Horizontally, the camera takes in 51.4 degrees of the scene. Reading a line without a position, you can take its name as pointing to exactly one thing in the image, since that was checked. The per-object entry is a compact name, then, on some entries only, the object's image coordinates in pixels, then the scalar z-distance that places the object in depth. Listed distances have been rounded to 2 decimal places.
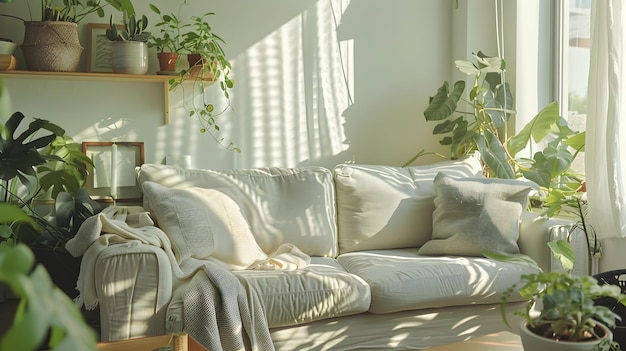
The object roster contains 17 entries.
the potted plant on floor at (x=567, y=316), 1.34
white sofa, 2.43
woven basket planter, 3.23
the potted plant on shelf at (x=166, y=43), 3.50
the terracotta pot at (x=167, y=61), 3.52
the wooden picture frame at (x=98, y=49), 3.48
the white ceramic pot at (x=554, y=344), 1.36
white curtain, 3.14
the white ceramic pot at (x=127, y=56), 3.36
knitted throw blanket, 2.40
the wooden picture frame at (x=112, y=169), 3.49
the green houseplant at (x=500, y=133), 3.56
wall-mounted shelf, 3.26
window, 3.92
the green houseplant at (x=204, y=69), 3.53
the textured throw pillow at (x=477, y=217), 3.21
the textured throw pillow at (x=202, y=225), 2.92
